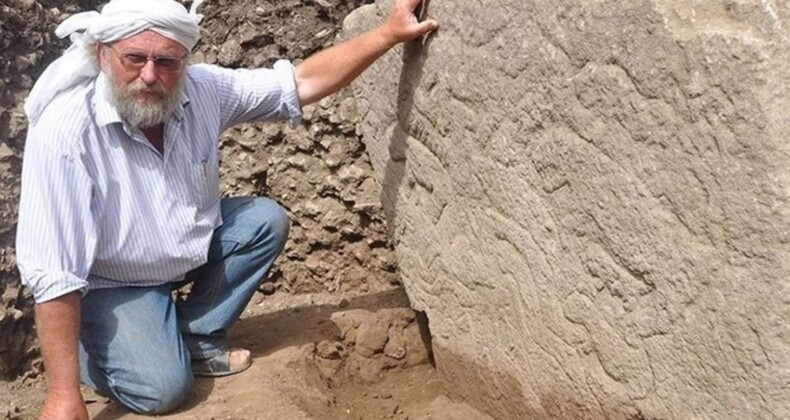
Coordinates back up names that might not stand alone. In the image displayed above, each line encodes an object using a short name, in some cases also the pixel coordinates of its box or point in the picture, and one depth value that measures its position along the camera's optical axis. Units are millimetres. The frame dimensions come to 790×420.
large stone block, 2131
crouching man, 3068
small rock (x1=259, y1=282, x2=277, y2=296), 4449
